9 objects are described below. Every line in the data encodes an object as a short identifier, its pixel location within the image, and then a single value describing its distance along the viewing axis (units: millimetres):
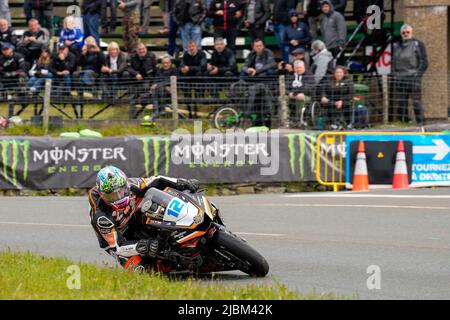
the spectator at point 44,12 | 22844
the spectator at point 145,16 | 23172
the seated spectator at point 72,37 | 21062
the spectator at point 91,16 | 22219
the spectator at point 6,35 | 21281
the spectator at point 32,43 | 21188
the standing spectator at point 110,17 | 22797
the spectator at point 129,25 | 22344
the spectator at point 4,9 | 22453
